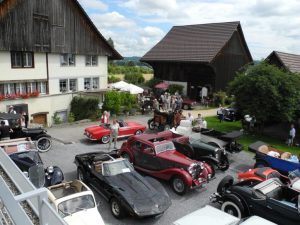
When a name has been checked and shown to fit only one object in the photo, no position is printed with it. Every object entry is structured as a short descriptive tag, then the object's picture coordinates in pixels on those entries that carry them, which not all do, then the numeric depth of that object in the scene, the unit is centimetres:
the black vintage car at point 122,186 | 866
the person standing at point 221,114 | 2358
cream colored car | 763
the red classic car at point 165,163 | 1092
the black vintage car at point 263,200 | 815
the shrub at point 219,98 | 3076
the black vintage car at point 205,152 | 1277
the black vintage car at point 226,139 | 1442
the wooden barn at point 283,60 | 2432
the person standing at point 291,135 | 1781
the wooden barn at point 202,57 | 3228
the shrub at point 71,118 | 2364
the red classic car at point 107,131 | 1666
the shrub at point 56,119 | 2383
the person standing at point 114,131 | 1586
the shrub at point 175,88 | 3355
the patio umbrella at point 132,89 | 2790
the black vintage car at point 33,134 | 1500
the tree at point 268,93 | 1830
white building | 2080
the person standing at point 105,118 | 1866
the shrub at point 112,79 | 4048
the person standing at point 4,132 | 1452
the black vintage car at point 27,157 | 1016
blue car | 1198
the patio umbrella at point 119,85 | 2862
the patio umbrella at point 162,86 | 3388
